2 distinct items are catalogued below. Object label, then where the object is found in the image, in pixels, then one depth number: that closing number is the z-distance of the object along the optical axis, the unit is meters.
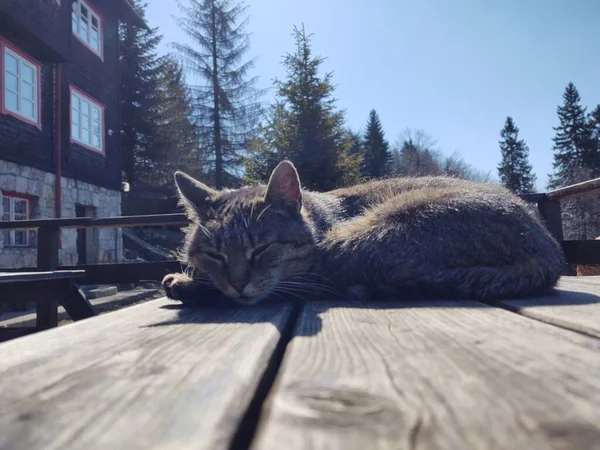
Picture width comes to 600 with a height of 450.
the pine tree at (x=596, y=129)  35.03
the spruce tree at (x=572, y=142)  35.19
